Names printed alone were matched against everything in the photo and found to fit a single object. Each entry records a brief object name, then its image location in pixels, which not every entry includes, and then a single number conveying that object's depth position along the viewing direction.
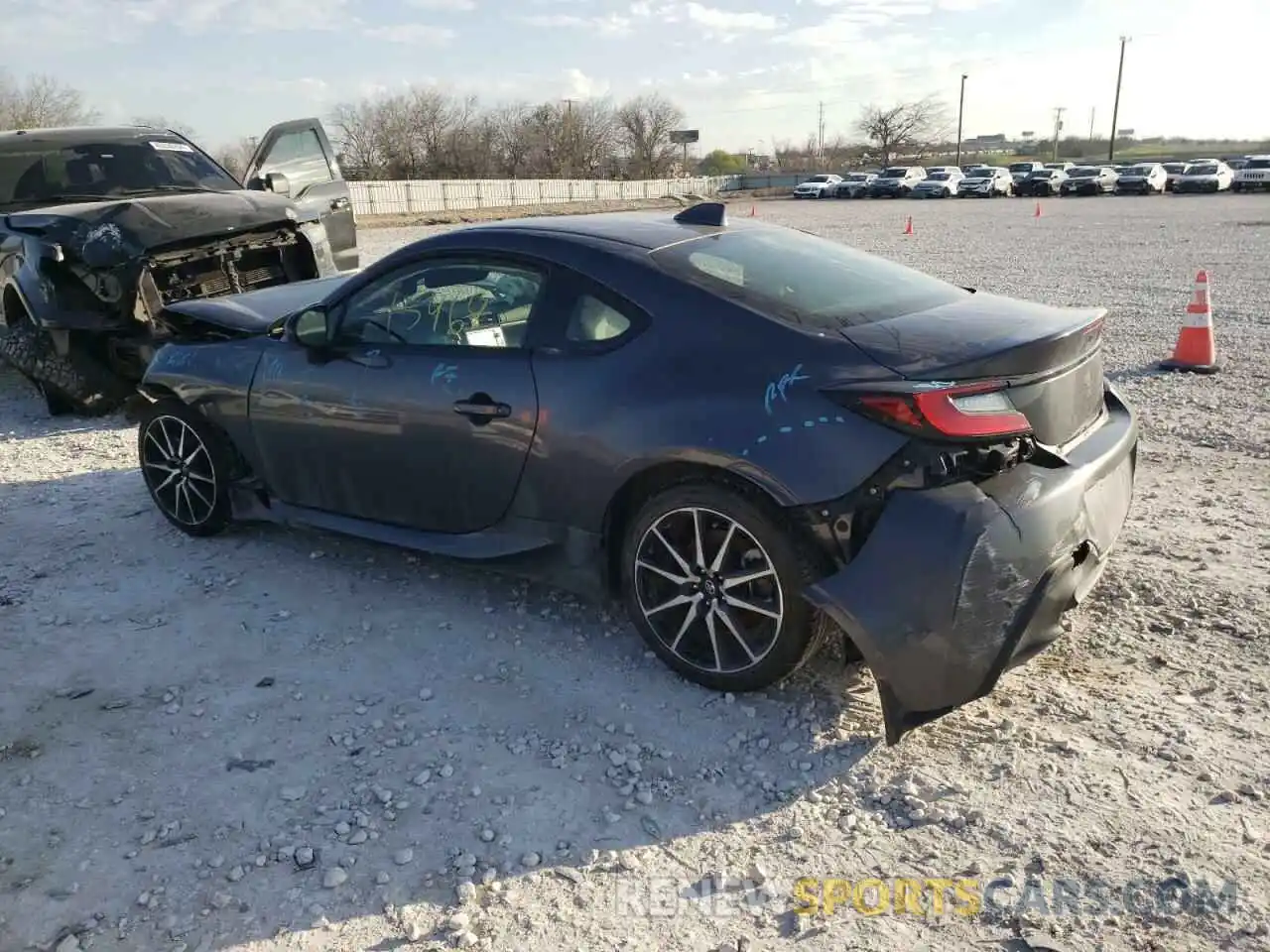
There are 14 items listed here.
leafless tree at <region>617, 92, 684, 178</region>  85.94
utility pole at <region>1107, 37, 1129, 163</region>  80.25
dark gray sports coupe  2.87
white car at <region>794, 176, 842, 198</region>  54.97
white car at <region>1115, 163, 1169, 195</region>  43.88
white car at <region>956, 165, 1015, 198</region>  48.53
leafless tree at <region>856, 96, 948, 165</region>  92.62
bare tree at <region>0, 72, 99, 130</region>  44.16
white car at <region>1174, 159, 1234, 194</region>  42.34
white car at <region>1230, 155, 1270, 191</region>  41.16
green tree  100.88
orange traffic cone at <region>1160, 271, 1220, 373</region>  7.73
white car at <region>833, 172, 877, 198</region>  53.62
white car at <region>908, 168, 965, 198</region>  48.72
